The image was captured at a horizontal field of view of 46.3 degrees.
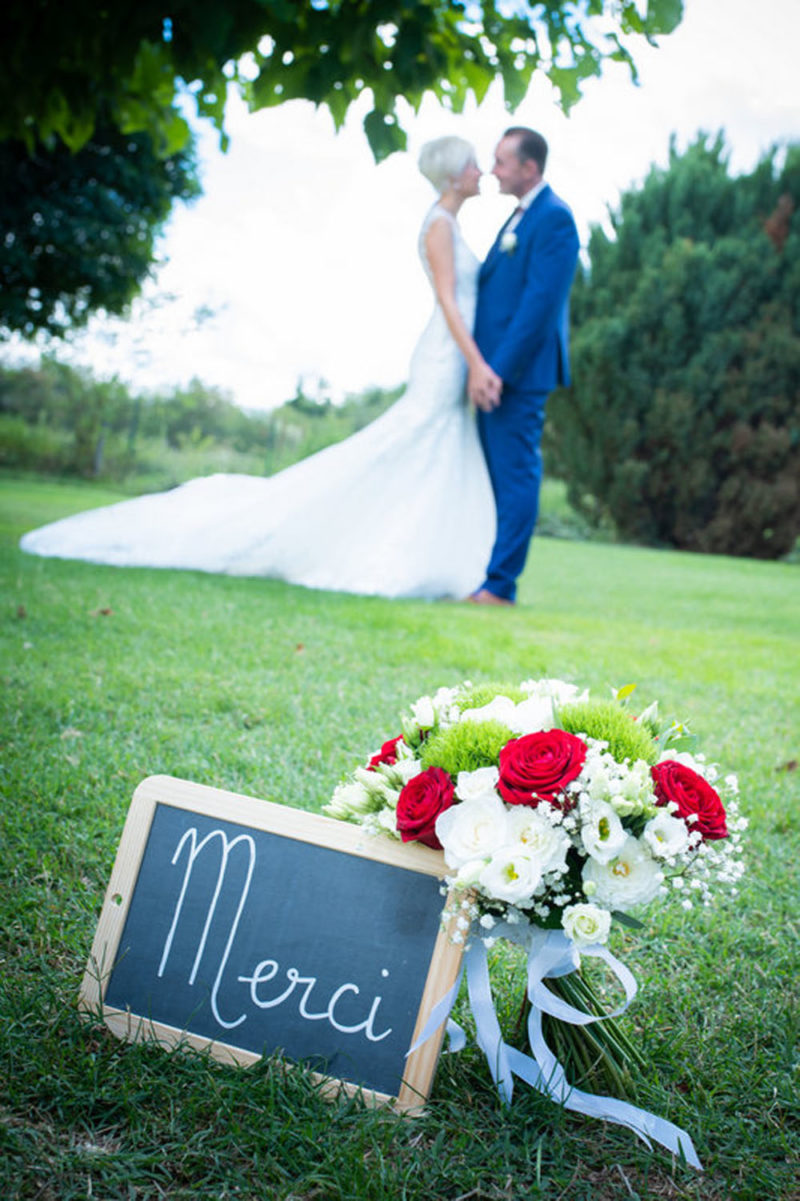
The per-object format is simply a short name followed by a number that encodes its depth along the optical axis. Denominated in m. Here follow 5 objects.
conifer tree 16.08
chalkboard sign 1.28
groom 5.66
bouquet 1.16
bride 6.04
